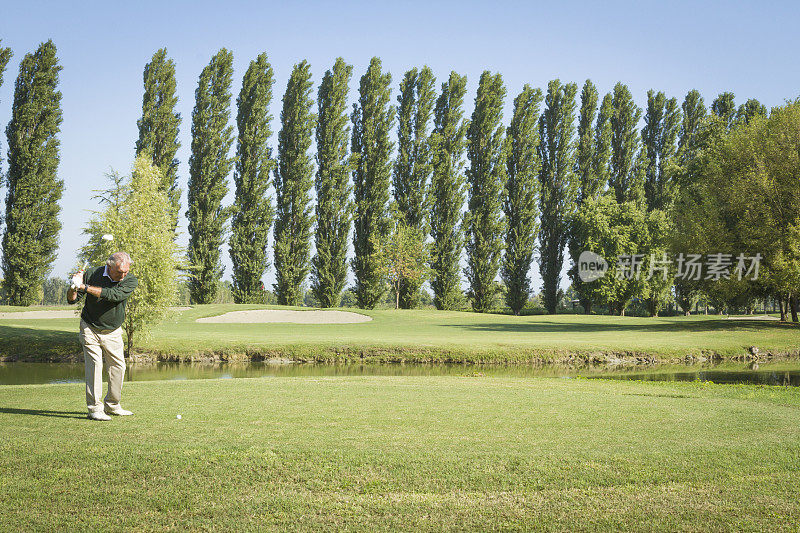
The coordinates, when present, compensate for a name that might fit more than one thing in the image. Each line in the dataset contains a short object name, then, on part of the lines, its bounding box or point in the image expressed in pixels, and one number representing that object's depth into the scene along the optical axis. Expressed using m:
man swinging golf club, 8.01
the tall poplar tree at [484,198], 59.16
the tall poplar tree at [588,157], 65.50
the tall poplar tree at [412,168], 56.69
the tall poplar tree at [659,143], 69.57
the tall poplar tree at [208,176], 50.09
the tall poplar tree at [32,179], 45.81
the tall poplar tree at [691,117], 73.25
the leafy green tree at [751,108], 60.91
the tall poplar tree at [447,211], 57.56
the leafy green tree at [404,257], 53.84
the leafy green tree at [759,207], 32.97
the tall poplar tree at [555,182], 63.25
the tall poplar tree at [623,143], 68.31
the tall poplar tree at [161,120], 49.66
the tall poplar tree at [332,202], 53.47
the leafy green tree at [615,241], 60.34
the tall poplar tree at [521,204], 61.38
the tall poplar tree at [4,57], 45.44
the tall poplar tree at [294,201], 52.41
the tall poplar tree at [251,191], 51.31
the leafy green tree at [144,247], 22.00
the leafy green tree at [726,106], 70.75
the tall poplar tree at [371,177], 54.78
